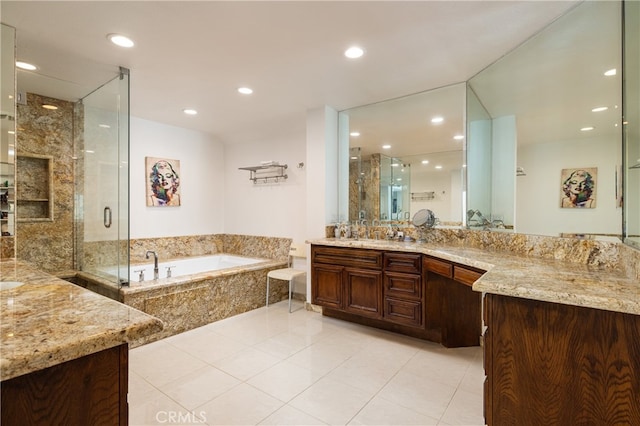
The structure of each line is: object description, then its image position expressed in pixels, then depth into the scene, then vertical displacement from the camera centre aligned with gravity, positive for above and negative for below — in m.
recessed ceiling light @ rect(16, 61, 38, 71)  2.51 +1.28
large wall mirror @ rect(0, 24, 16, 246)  1.95 +0.52
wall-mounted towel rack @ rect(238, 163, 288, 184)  4.48 +0.64
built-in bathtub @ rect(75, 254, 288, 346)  2.84 -0.85
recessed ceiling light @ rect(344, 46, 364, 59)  2.27 +1.27
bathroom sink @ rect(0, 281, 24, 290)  1.22 -0.31
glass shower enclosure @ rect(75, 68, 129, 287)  2.87 +0.34
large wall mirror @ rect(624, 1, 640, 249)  1.50 +0.47
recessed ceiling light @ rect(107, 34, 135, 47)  2.14 +1.28
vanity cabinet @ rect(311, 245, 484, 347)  2.67 -0.79
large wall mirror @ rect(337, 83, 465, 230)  3.08 +0.65
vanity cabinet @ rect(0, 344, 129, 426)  0.66 -0.44
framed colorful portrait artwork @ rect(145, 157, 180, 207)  4.20 +0.46
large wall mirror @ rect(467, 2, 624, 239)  1.80 +0.61
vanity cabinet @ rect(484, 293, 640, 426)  1.03 -0.58
